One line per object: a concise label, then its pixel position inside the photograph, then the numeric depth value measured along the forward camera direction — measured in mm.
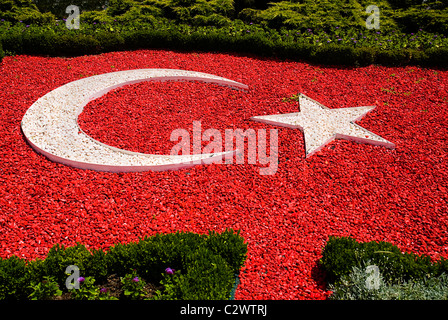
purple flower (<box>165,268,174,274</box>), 4356
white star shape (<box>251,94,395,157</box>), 7492
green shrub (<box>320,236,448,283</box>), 4441
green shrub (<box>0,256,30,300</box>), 4152
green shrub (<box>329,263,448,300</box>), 4078
